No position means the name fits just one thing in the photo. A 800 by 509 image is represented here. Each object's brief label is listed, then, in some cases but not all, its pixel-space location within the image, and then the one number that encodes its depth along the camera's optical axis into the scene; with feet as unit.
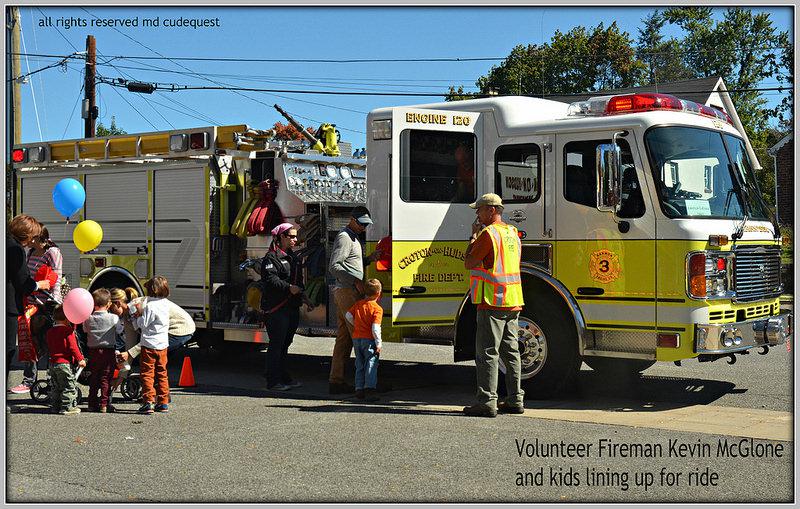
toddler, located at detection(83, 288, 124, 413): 28.84
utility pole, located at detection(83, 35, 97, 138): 85.66
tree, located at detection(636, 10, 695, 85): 156.04
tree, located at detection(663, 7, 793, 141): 140.05
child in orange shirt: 30.42
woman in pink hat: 32.96
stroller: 30.35
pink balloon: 27.71
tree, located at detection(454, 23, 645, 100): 140.36
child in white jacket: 28.84
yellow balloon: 34.05
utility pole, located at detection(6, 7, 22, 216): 72.38
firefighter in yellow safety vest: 27.58
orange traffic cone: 34.22
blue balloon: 35.81
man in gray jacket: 31.37
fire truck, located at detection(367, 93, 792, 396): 28.07
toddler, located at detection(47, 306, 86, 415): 28.27
